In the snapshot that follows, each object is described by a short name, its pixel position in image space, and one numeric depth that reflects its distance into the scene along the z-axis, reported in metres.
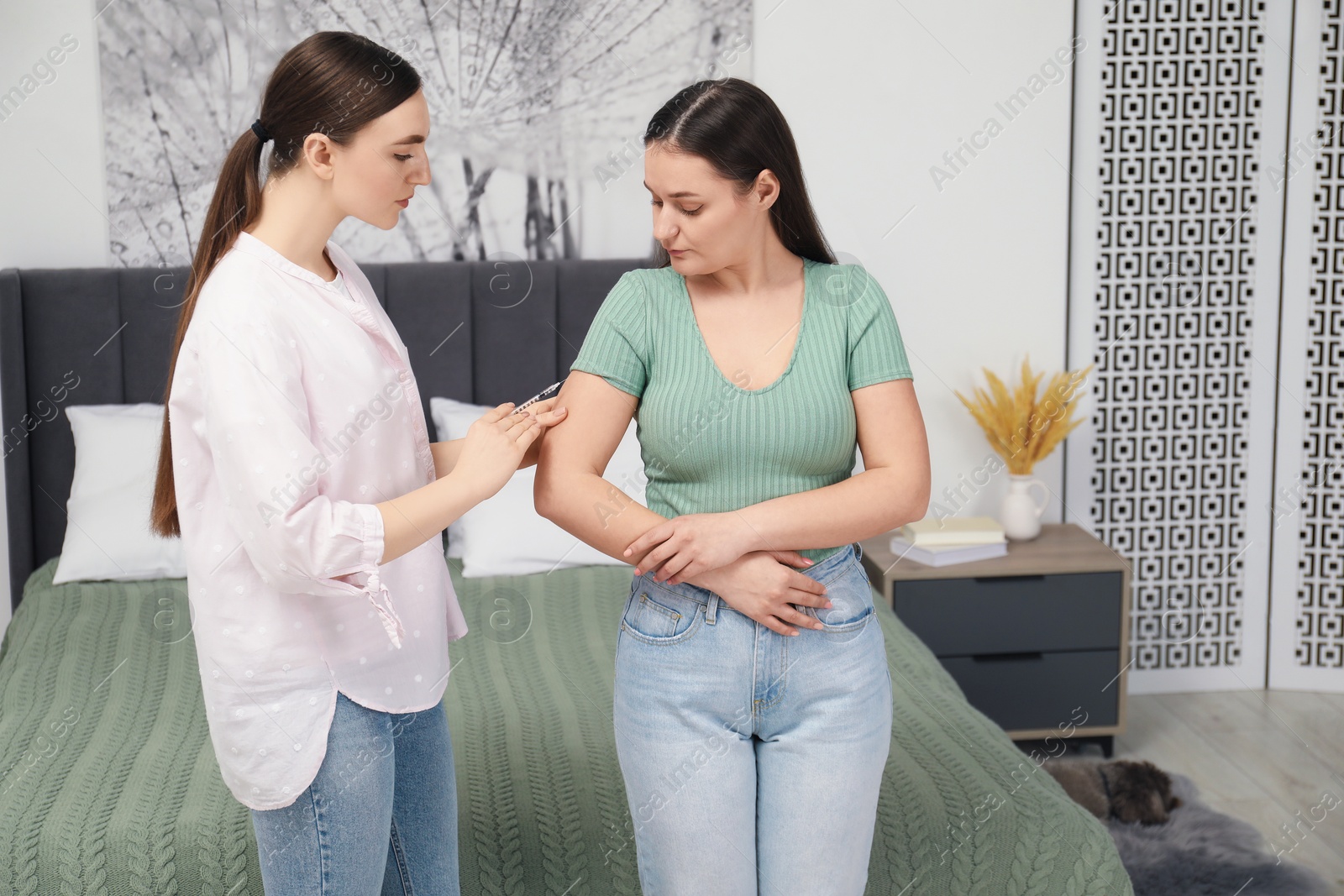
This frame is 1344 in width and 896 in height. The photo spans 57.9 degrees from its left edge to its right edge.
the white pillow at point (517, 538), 3.03
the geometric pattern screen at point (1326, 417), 3.46
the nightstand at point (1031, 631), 3.16
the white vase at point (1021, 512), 3.35
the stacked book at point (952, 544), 3.21
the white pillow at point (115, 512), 3.00
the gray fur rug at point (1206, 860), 2.52
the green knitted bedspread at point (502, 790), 1.80
